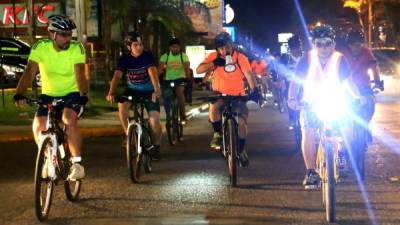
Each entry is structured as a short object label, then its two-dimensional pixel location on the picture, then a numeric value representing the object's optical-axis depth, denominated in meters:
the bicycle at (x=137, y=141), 8.75
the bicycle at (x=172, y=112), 13.16
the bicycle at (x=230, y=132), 8.41
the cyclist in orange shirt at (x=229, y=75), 8.95
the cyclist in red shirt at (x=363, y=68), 9.02
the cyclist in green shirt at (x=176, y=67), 13.45
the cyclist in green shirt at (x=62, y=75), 7.37
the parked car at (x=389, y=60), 25.69
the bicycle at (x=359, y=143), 8.69
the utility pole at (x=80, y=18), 18.67
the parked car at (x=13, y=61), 24.98
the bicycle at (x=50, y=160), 6.75
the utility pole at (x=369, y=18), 54.06
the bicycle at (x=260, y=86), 9.15
